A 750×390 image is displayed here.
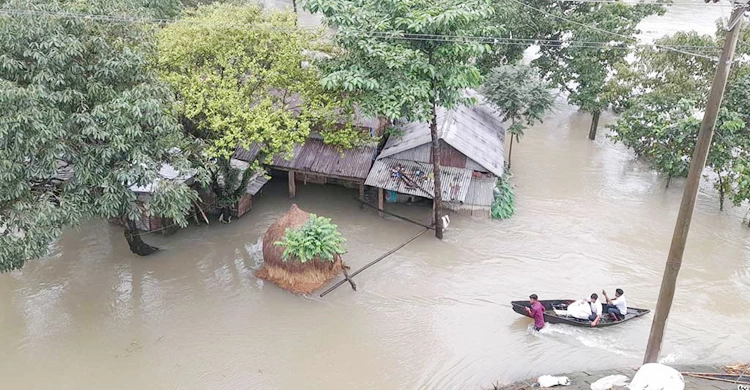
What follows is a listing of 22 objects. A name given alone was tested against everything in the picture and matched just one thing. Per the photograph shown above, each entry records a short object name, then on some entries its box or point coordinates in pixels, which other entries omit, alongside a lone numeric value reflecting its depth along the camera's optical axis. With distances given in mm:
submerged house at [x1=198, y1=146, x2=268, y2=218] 17766
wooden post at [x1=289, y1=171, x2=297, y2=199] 18819
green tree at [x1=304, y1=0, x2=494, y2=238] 13719
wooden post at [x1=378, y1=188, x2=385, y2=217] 17906
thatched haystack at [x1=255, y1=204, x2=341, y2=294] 14461
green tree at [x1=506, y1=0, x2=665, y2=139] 21172
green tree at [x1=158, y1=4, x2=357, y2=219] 14445
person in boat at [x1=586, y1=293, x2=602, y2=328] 13211
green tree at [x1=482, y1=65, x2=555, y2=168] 19859
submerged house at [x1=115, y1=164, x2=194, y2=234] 15984
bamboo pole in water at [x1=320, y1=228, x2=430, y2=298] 14539
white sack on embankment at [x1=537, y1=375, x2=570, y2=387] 11359
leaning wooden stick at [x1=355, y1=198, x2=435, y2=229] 17697
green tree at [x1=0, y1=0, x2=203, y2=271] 10797
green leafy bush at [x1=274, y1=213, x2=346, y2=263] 13828
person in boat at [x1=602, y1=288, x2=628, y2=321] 13305
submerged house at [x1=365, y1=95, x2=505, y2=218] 17312
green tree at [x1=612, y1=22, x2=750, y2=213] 17062
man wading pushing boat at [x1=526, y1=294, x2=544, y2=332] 13094
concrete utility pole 8398
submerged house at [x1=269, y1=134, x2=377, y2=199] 17656
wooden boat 13234
